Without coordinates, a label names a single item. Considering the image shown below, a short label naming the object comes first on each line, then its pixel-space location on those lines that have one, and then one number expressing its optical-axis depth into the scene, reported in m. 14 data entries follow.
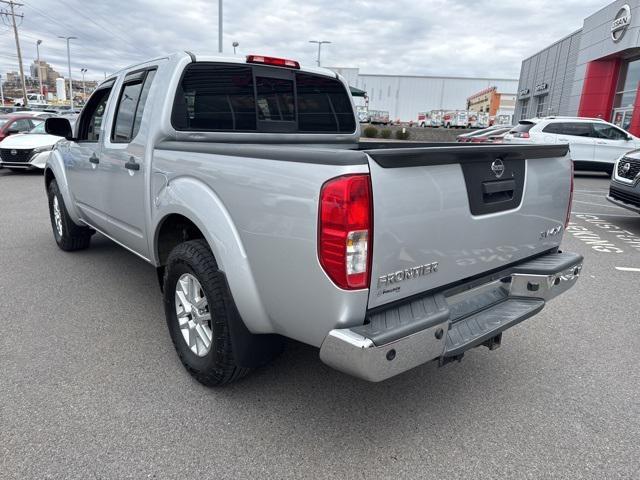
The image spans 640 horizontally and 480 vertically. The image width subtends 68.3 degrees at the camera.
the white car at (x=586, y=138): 14.48
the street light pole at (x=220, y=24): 19.07
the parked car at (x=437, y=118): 63.84
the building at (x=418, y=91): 76.94
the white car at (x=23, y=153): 12.43
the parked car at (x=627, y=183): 7.19
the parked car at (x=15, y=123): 14.06
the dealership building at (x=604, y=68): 22.70
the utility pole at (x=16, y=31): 43.81
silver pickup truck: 1.94
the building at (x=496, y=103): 58.78
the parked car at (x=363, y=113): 50.87
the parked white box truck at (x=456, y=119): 58.46
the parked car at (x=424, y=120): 66.31
